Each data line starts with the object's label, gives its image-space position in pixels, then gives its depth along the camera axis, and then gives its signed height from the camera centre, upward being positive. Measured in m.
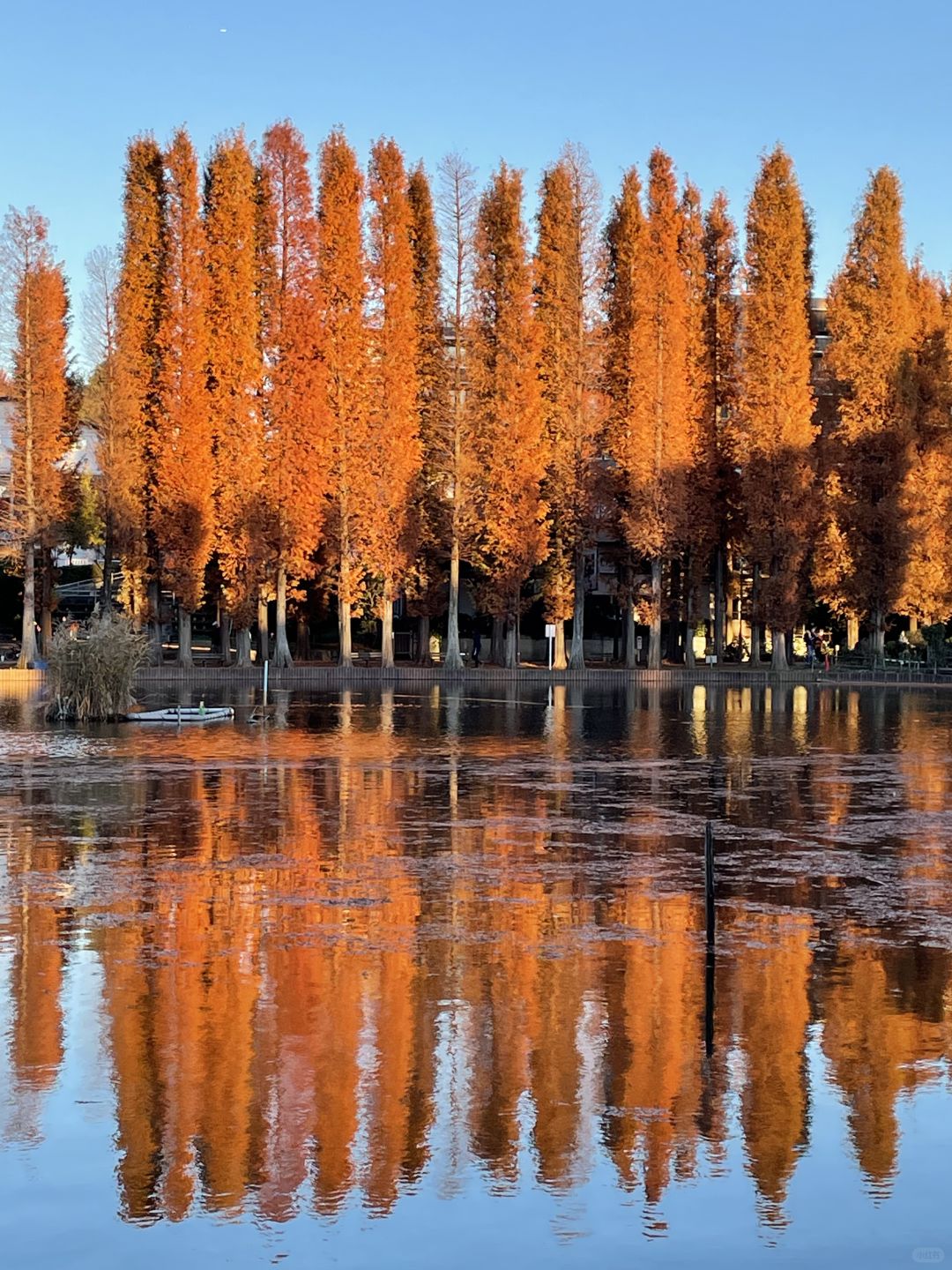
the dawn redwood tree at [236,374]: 55.03 +8.44
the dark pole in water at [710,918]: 10.32 -1.84
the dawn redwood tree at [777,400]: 57.16 +7.95
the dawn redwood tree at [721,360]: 61.59 +9.95
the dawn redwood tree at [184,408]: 54.81 +7.32
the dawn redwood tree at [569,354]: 58.62 +9.59
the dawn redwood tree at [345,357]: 56.22 +9.14
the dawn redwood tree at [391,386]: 56.38 +8.28
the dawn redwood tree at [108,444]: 55.31 +6.21
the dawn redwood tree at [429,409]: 59.00 +7.83
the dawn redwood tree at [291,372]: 55.12 +8.51
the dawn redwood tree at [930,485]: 57.53 +5.14
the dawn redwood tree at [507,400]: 57.31 +7.90
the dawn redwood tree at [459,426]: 57.66 +7.08
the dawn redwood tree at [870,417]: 57.88 +7.50
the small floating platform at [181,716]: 33.38 -1.42
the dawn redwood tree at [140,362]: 55.44 +8.84
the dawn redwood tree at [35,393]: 55.62 +7.87
